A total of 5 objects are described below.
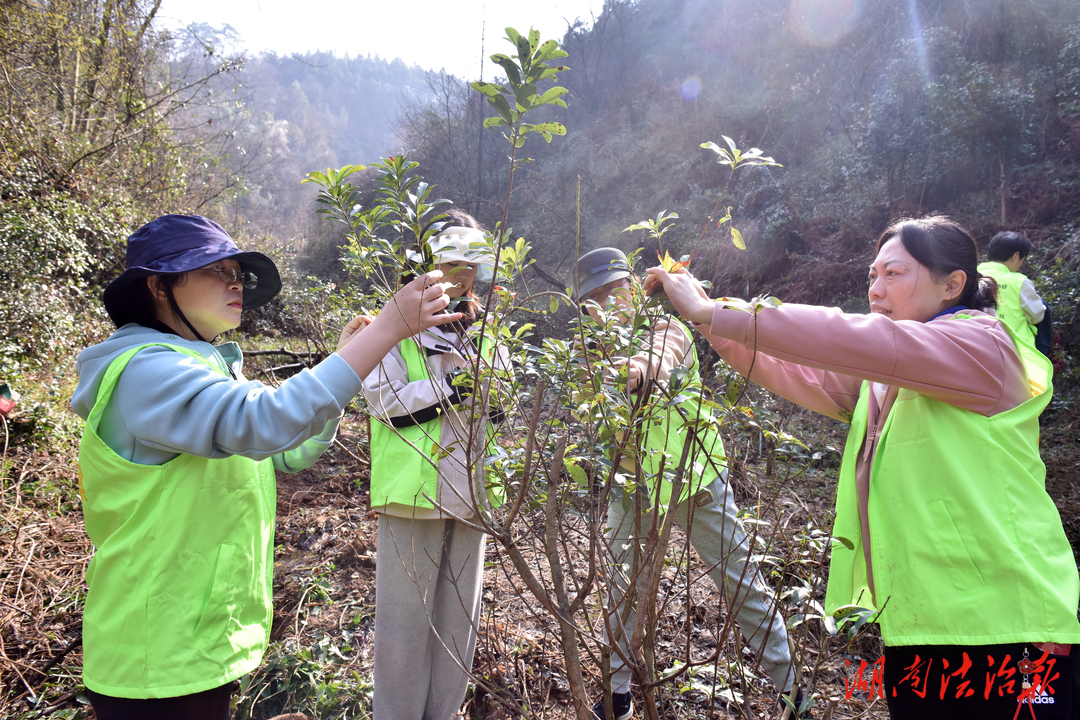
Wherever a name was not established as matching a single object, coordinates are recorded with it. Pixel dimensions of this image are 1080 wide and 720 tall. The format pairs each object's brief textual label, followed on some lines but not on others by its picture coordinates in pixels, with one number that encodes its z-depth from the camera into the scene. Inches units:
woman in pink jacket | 48.4
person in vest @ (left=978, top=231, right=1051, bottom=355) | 161.3
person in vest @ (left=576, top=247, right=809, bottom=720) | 74.6
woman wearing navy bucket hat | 44.6
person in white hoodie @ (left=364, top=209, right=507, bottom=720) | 75.8
